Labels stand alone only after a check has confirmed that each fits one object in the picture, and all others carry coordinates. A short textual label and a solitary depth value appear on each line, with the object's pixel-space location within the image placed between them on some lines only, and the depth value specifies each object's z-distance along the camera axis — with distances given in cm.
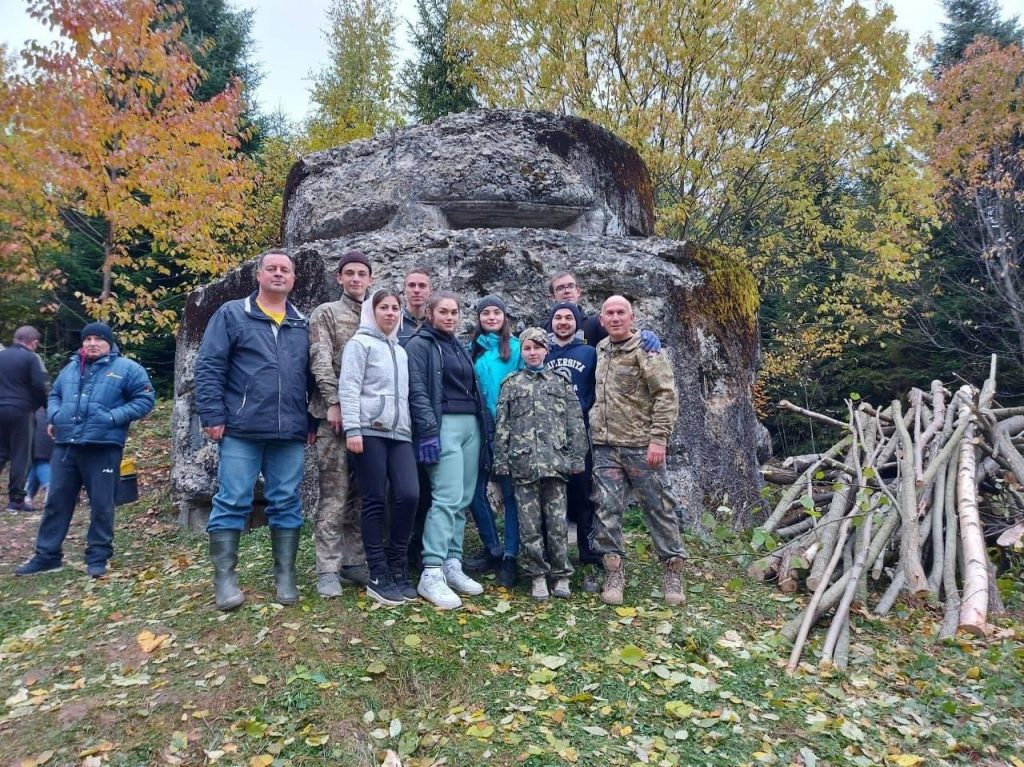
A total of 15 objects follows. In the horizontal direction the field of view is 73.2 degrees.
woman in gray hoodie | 405
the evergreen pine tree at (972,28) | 1898
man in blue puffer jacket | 491
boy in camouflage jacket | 428
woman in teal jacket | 455
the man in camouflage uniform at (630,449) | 438
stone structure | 604
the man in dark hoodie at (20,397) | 728
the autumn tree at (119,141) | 891
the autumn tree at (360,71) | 1877
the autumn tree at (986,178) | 1437
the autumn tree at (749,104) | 1239
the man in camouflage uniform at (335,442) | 416
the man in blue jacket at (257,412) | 394
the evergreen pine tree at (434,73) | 1730
